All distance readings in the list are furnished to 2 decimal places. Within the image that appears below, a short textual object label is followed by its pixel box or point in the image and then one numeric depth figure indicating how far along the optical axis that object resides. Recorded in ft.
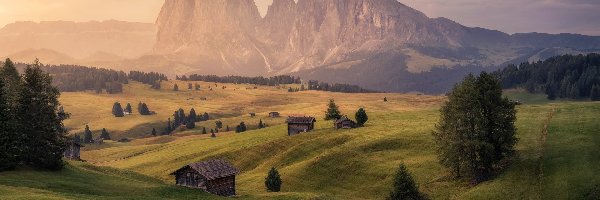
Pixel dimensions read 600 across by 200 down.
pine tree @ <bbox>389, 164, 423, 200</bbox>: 203.41
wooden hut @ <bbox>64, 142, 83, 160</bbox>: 359.17
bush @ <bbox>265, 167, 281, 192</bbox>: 250.98
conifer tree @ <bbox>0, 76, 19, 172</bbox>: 191.15
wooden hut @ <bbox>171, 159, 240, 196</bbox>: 234.58
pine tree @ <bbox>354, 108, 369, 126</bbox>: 392.68
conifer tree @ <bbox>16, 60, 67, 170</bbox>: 208.74
